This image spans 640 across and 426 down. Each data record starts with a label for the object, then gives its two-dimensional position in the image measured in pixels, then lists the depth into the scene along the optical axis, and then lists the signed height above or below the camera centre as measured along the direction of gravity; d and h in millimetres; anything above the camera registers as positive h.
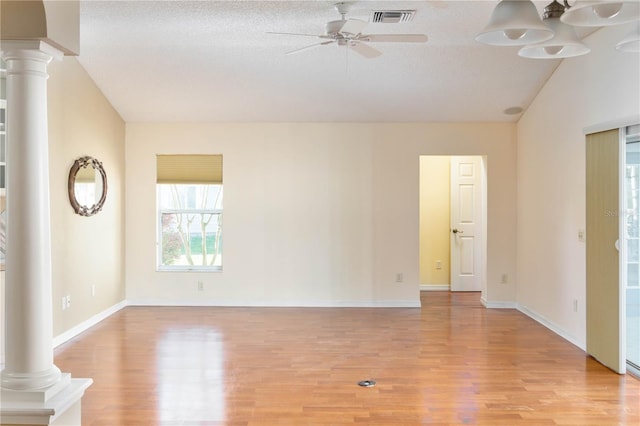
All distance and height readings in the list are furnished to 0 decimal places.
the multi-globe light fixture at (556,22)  2348 +824
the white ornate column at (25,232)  2746 -111
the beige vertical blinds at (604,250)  4438 -384
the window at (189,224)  7328 -211
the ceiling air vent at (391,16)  4148 +1467
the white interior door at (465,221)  8422 -229
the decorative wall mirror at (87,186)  5641 +255
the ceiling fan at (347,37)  4129 +1304
